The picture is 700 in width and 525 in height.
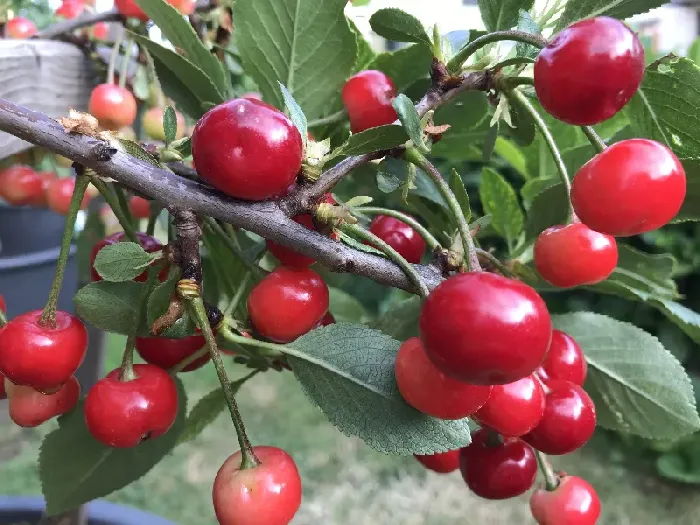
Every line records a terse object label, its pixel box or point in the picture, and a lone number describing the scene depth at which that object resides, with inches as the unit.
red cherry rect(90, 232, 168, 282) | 5.5
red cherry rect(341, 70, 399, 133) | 5.5
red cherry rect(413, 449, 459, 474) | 5.7
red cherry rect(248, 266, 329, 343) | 4.6
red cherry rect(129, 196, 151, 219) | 8.8
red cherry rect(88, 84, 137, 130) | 7.7
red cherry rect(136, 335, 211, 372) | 5.2
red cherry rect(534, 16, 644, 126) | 3.3
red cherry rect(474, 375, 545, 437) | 4.2
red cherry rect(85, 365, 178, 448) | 4.6
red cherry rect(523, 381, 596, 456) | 4.6
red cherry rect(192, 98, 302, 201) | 3.9
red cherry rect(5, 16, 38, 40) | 10.0
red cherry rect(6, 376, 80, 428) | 5.1
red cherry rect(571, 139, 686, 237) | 3.7
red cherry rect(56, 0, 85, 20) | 10.9
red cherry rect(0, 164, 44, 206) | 10.4
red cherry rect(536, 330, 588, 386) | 5.2
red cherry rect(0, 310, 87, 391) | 4.5
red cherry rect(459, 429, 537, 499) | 5.3
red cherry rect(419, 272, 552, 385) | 3.2
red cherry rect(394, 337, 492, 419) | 3.7
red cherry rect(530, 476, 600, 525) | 5.6
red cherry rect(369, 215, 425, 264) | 5.5
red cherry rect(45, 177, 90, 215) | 10.2
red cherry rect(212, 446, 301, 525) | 4.3
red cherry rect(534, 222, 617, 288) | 4.8
